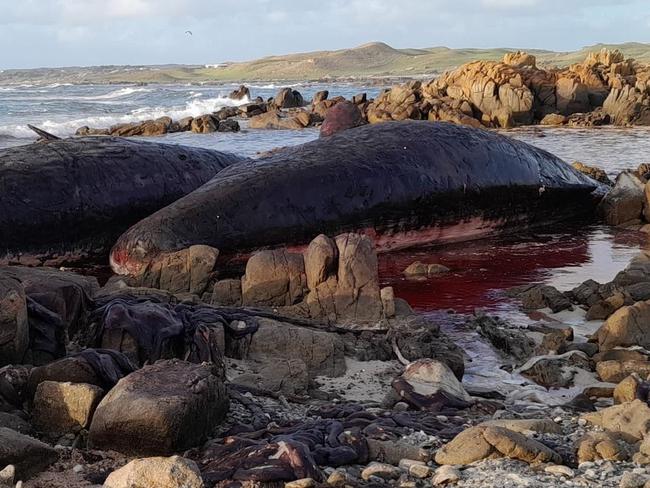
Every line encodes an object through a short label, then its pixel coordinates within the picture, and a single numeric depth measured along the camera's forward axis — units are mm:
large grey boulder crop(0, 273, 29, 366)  5047
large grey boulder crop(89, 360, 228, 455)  4199
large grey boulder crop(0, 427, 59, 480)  3906
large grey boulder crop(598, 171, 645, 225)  10875
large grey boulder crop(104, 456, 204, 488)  3666
